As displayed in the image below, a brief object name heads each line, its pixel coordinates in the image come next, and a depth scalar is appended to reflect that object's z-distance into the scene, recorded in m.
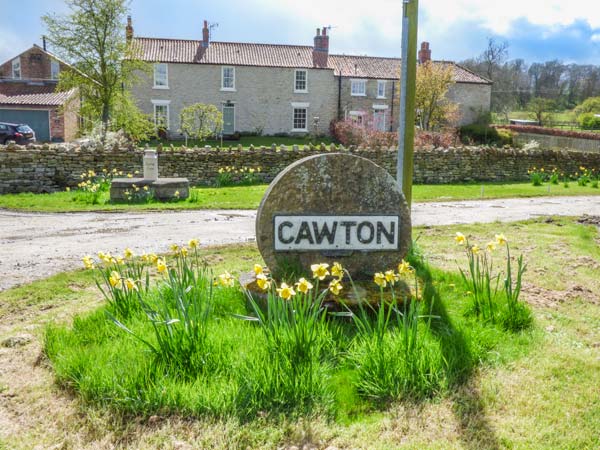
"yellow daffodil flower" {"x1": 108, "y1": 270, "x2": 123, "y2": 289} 4.26
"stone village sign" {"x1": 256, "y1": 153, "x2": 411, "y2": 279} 5.06
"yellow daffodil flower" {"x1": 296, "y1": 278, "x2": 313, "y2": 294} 3.68
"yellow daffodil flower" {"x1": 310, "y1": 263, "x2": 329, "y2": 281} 3.88
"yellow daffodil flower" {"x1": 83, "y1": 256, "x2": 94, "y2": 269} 4.49
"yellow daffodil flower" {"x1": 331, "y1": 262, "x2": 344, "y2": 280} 4.08
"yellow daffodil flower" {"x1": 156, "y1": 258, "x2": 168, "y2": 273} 4.18
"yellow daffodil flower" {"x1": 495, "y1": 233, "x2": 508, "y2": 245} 4.59
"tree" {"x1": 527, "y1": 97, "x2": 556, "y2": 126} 58.38
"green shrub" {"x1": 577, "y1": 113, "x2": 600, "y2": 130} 53.75
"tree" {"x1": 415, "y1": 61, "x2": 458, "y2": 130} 38.94
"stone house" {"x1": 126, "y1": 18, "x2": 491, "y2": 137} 40.59
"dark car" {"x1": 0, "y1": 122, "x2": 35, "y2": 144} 32.91
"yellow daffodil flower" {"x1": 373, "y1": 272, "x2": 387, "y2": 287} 4.00
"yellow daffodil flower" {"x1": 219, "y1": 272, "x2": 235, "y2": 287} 4.01
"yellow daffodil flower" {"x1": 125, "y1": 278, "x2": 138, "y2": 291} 4.19
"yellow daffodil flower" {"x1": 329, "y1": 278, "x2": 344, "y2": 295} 3.88
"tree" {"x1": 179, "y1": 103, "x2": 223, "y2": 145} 31.20
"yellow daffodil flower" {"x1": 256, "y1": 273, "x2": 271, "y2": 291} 3.72
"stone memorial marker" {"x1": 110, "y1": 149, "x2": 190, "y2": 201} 14.49
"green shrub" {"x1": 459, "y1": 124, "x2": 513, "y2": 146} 41.19
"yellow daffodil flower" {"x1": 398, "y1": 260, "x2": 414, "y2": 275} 4.28
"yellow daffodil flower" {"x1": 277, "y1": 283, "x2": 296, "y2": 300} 3.61
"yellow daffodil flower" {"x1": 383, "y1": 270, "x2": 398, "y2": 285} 3.99
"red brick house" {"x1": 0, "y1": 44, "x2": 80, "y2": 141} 41.09
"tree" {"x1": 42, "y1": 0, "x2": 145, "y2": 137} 26.00
